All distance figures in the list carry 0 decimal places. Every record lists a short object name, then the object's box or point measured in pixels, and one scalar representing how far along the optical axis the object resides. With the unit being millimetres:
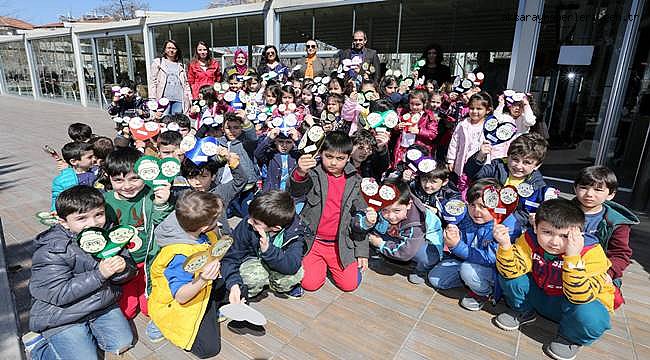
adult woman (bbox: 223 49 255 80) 5859
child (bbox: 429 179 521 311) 2549
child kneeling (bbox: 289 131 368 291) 2842
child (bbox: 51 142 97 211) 3150
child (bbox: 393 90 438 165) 3852
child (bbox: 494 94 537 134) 3842
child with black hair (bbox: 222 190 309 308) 2260
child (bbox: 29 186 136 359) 1872
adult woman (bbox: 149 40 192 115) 5736
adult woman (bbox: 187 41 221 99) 5883
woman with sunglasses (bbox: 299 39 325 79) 5871
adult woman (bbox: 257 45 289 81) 5523
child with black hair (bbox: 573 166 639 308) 2326
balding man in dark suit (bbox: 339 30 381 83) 5035
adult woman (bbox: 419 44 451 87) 5070
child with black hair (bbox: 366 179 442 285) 2871
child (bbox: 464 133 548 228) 2932
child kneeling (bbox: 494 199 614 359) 1950
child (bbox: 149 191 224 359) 2022
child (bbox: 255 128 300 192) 3439
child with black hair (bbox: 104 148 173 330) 2426
